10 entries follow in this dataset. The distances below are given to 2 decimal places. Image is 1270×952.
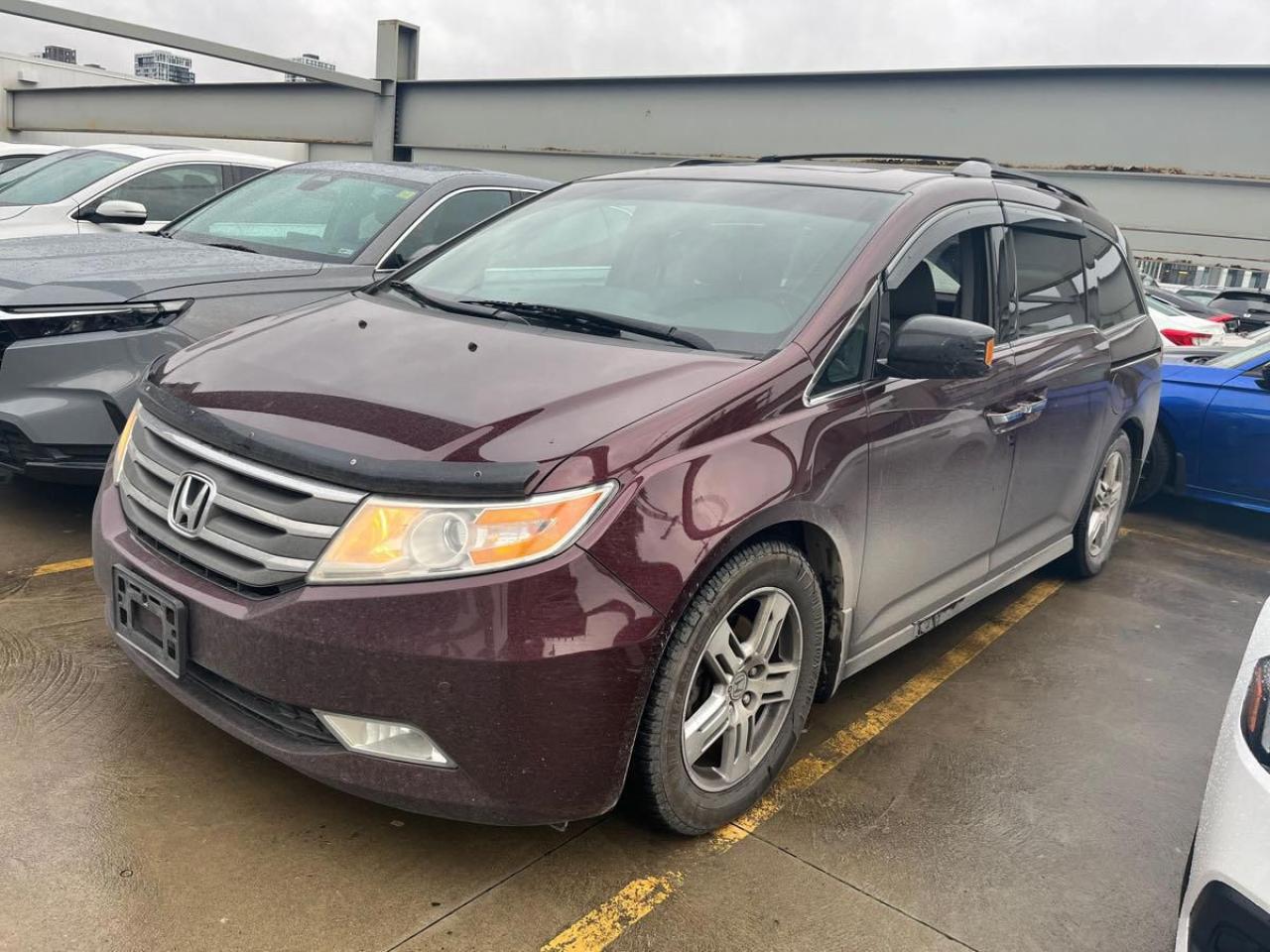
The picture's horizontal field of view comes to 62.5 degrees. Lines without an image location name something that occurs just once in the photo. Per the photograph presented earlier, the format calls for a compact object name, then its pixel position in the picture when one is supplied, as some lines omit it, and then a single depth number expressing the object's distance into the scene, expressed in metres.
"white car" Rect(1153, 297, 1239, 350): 10.84
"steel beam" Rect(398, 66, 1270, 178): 14.02
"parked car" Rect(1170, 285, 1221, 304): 18.73
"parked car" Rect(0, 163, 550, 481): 3.83
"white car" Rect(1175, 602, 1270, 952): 1.70
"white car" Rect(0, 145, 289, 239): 6.41
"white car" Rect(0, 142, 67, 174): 9.42
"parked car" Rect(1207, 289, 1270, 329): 16.23
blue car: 5.90
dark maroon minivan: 2.16
